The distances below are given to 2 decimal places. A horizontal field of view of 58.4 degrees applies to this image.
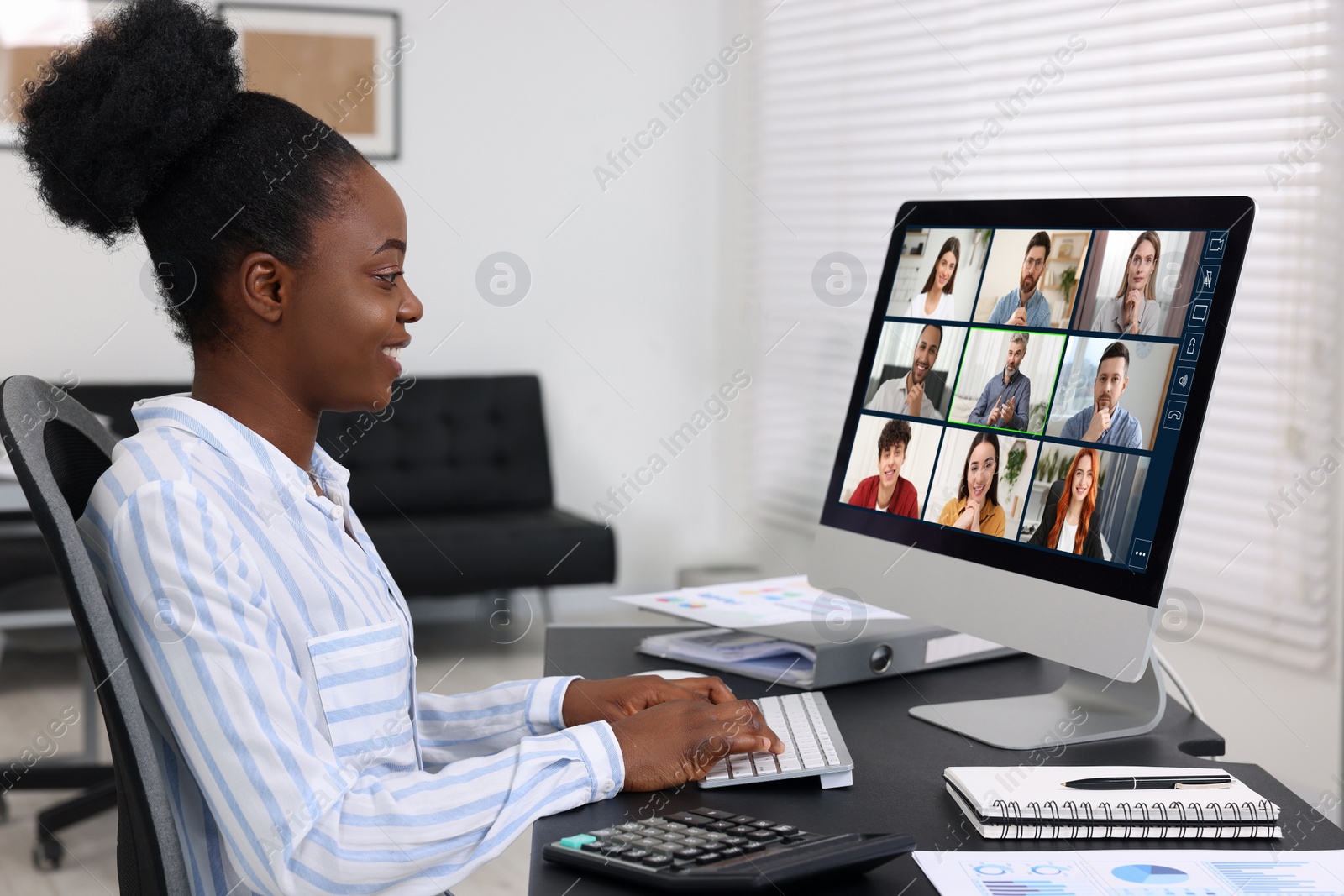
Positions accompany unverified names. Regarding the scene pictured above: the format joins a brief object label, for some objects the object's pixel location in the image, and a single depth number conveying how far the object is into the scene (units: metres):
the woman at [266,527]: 0.85
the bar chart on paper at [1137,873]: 0.84
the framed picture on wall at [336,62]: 4.07
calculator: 0.80
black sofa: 3.82
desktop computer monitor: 1.09
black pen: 0.96
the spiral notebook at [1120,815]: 0.92
